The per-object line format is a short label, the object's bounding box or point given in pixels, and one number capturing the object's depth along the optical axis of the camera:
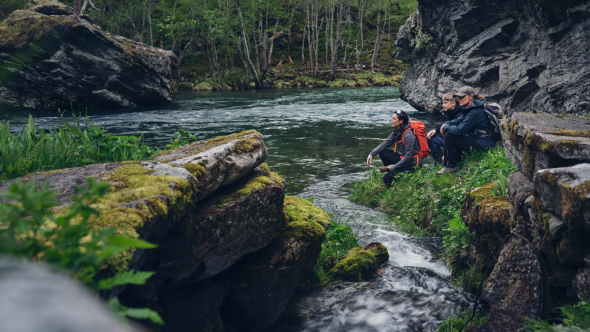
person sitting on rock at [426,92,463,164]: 7.89
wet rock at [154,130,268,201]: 3.44
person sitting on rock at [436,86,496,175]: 7.47
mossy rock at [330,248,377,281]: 4.79
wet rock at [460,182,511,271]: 3.86
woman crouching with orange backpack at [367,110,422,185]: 8.08
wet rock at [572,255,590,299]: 2.69
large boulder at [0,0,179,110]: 18.95
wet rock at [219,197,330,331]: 3.85
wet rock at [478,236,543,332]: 3.07
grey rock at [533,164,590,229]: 2.52
